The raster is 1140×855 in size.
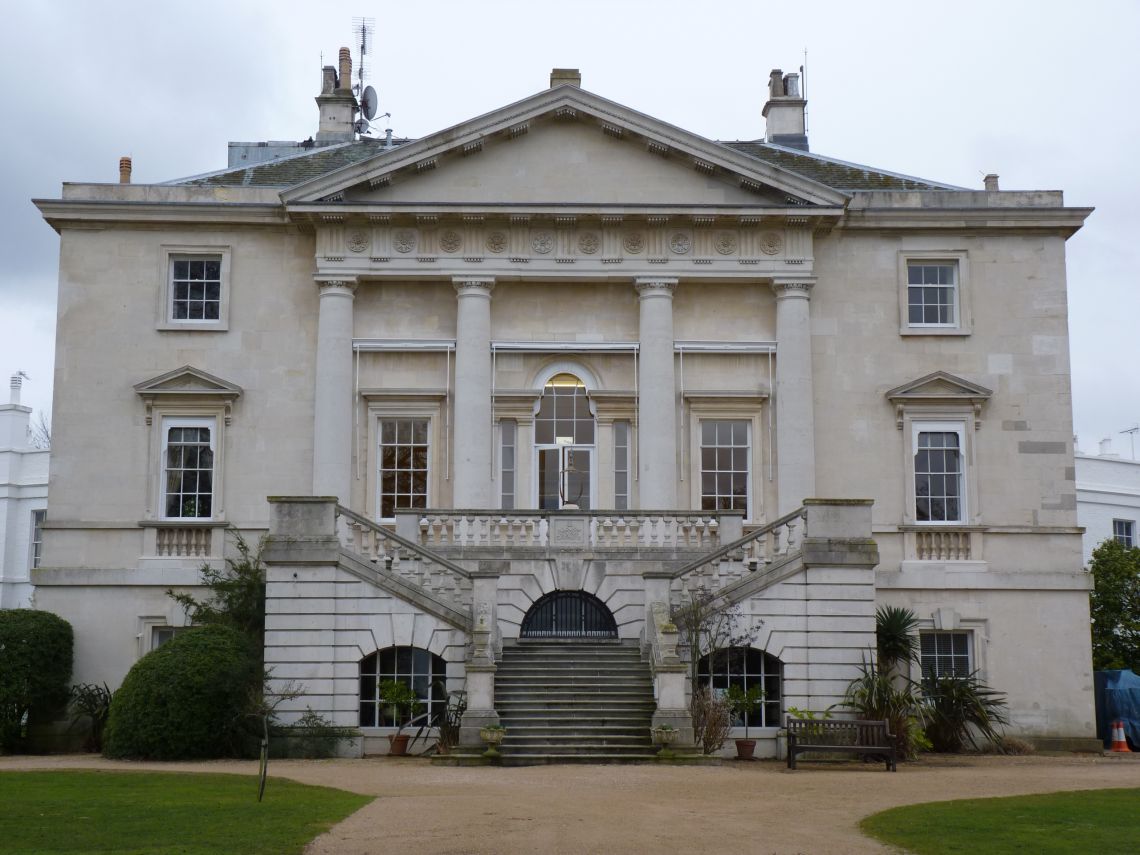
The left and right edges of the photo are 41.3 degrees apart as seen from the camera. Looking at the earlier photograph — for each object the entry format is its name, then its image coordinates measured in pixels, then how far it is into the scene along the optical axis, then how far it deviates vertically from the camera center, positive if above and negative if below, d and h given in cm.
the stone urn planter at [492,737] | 2214 -131
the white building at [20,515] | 4725 +403
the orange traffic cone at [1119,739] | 2994 -176
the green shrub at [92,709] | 2792 -118
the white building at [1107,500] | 4800 +473
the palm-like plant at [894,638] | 2780 +19
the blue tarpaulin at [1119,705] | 3044 -110
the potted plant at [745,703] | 2455 -90
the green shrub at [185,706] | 2348 -95
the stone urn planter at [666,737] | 2225 -130
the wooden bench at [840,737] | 2259 -134
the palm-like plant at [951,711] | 2702 -110
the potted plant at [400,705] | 2447 -96
